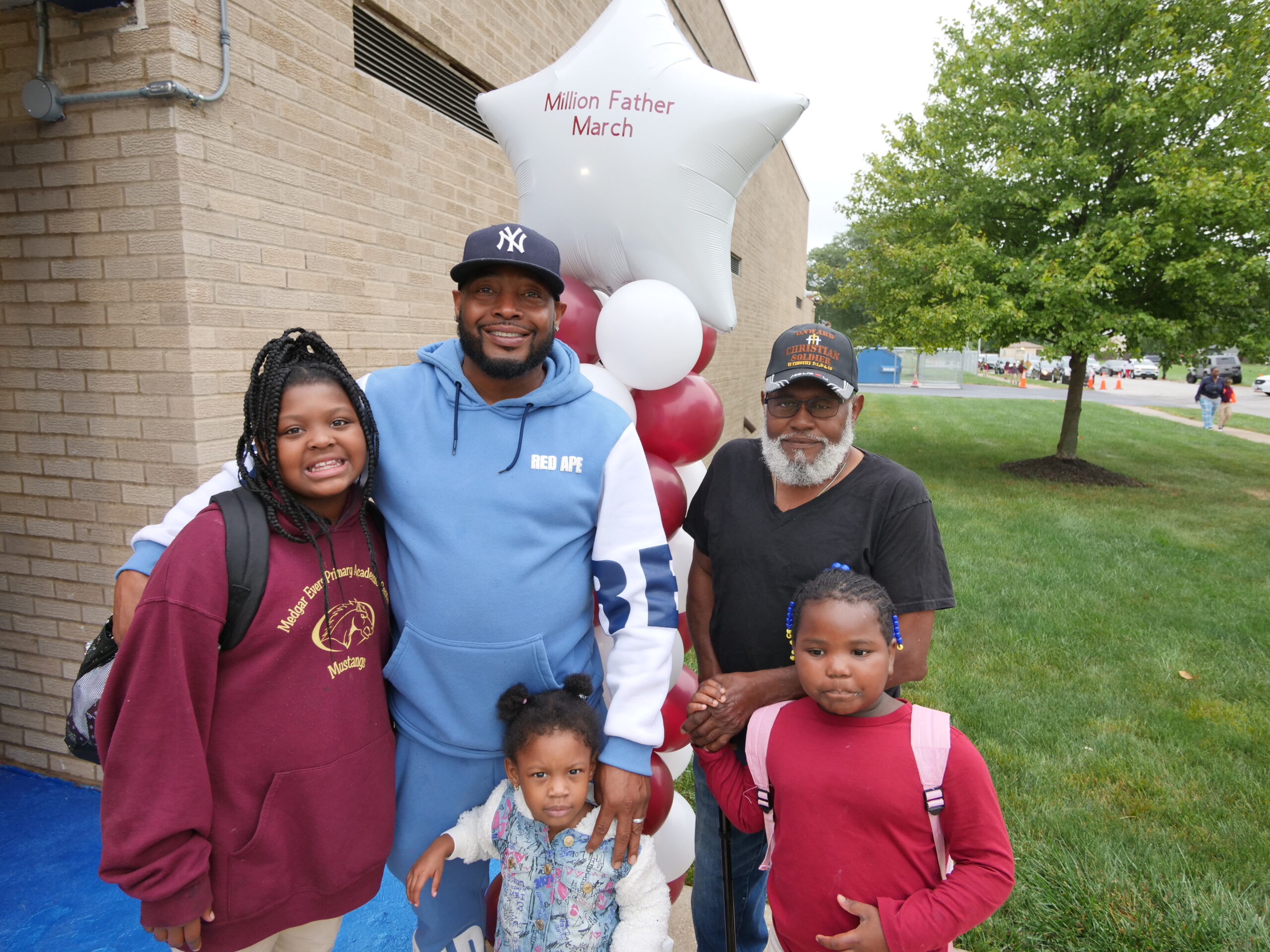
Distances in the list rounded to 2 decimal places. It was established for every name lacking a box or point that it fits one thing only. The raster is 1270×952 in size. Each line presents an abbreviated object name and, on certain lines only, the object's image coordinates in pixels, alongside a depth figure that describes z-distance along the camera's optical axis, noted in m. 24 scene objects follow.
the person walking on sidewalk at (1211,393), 18.95
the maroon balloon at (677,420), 2.69
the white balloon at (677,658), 2.59
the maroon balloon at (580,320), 2.66
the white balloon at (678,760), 2.84
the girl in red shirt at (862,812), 1.54
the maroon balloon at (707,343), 2.94
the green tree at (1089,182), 9.51
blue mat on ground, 2.60
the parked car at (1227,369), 19.99
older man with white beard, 1.85
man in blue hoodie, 1.77
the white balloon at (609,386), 2.46
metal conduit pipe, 2.82
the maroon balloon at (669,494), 2.52
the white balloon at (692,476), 2.93
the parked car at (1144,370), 47.38
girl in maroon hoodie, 1.41
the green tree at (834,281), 15.53
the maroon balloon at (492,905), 2.23
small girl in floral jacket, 1.72
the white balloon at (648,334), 2.40
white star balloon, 2.49
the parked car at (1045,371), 43.66
